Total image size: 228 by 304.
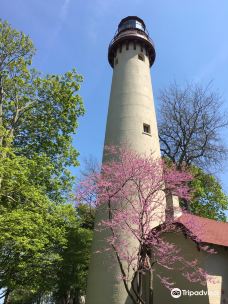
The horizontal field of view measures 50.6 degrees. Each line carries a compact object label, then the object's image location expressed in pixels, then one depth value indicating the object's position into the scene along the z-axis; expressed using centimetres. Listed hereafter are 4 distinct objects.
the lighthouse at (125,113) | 1177
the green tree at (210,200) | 2206
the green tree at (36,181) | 1159
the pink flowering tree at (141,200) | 992
